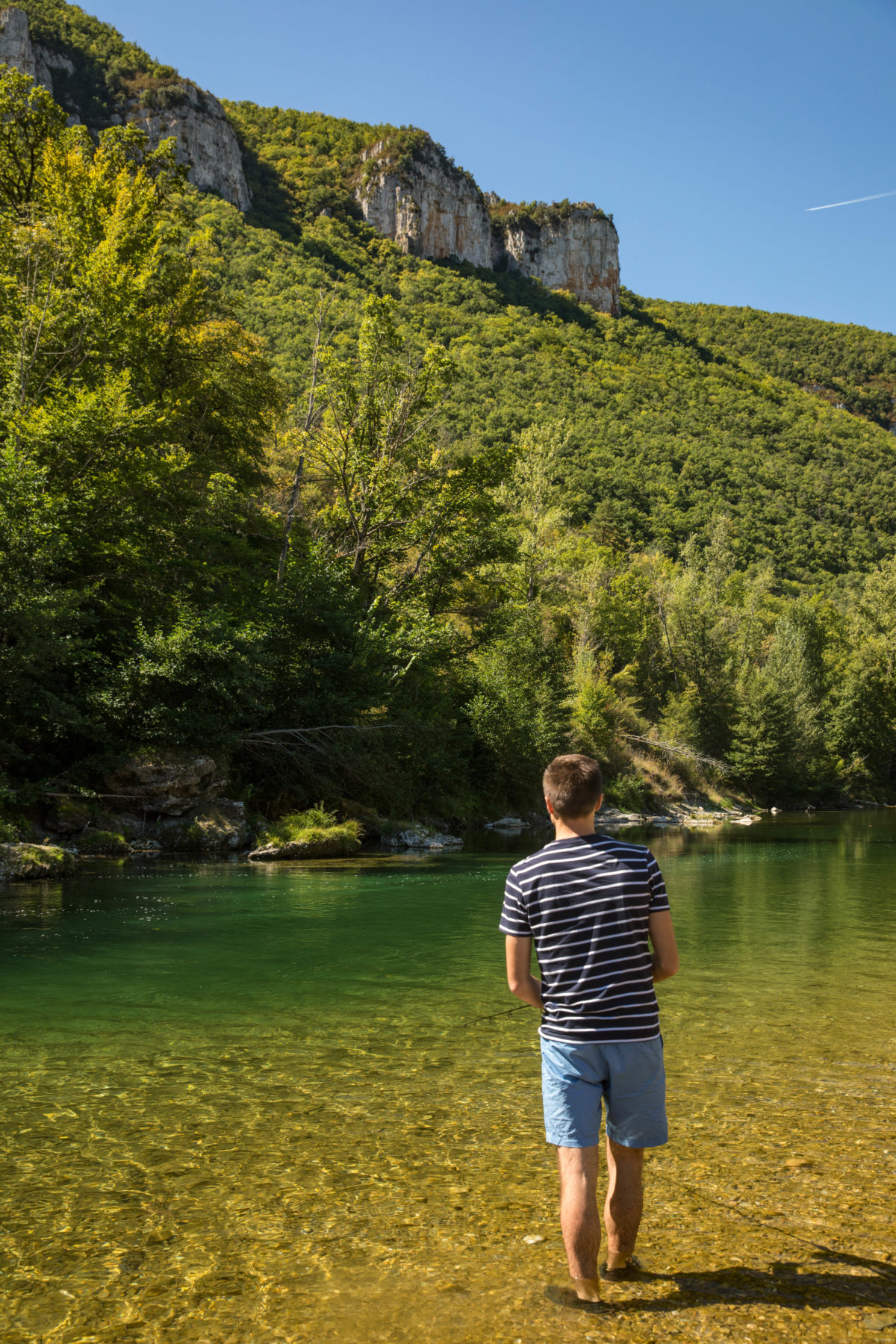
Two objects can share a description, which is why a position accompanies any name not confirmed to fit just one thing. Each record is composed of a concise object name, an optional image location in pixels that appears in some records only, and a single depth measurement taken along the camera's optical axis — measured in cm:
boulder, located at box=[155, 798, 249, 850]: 2244
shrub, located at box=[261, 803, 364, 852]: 2369
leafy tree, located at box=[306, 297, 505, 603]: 3192
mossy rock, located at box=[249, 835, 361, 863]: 2247
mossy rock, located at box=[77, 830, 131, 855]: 2052
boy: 335
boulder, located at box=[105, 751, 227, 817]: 2183
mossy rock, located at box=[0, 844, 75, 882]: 1661
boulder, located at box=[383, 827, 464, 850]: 2800
